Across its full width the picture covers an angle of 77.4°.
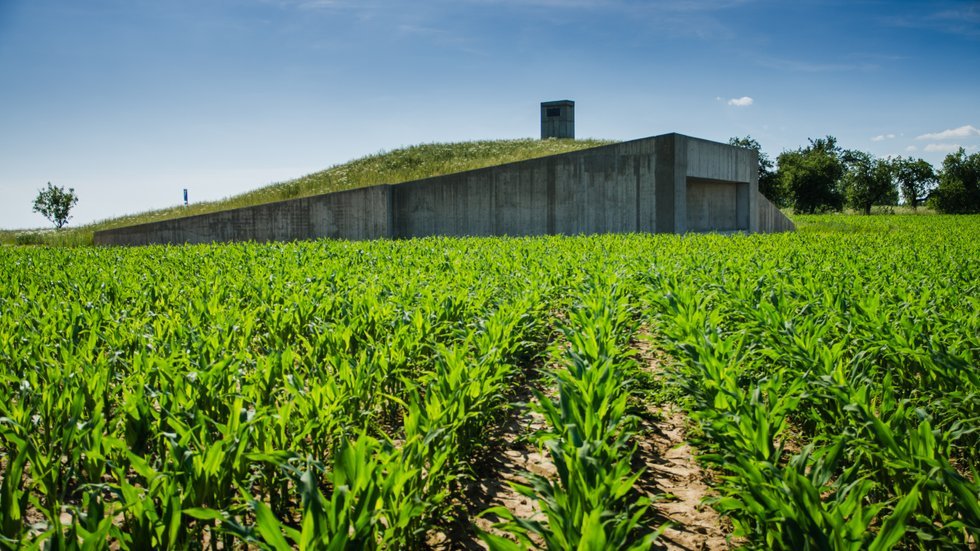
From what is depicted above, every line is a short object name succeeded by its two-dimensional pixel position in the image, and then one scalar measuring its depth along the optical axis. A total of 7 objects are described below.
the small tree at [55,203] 57.16
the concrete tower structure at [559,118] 53.34
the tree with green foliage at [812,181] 70.25
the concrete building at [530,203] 24.42
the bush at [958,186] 77.81
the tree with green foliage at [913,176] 86.50
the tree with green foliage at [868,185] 78.69
